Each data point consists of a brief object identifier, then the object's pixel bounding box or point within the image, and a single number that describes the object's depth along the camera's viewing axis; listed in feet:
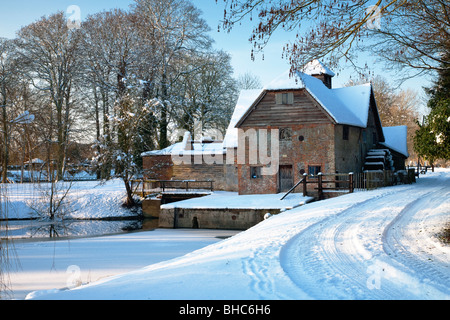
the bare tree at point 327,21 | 26.03
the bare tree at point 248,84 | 165.10
